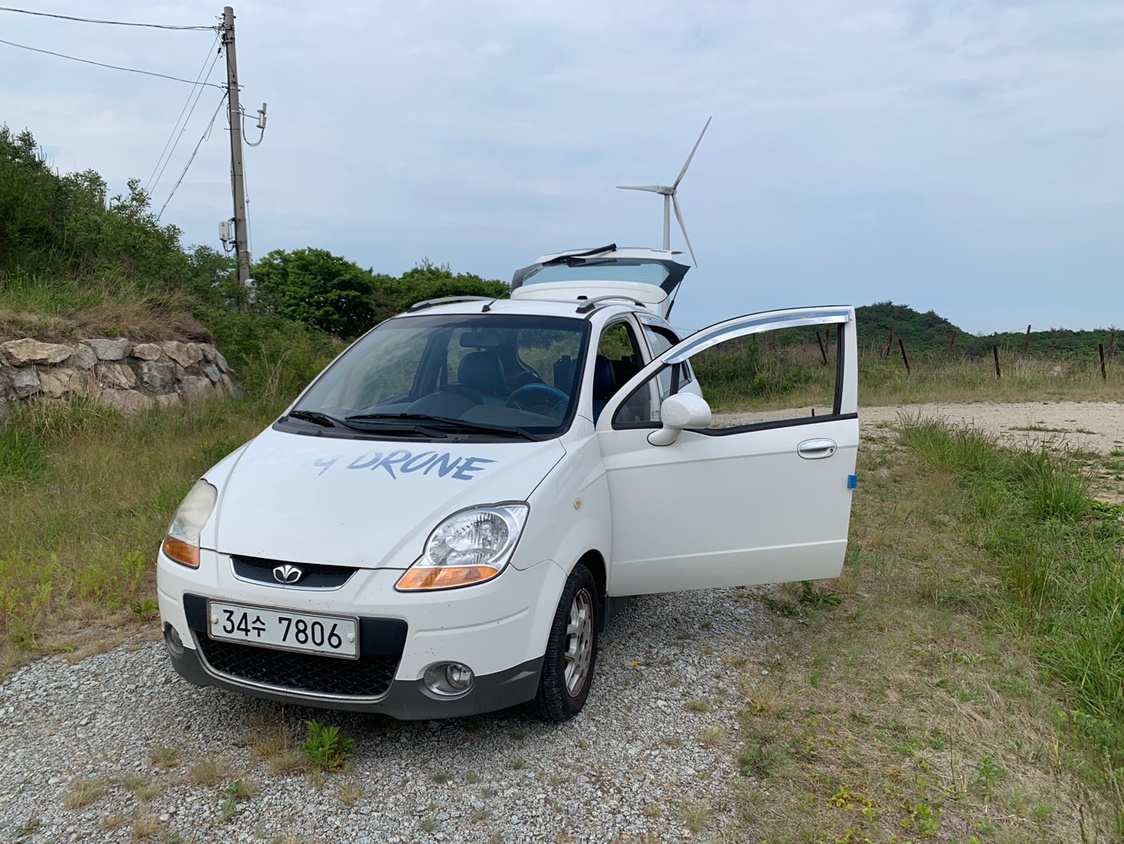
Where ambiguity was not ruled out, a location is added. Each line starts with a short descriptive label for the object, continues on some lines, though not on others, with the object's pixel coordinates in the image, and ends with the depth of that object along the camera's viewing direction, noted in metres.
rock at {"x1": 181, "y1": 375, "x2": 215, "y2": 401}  11.33
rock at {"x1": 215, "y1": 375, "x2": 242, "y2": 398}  12.12
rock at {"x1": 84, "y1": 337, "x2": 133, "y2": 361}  10.28
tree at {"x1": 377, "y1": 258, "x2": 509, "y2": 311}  39.25
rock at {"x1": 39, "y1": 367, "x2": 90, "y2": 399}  9.52
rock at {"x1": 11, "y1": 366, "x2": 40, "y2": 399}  9.27
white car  2.94
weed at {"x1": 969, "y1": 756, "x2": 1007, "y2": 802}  3.00
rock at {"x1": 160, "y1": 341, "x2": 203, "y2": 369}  11.30
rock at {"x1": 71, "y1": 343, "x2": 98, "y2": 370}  9.98
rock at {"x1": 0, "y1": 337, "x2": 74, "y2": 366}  9.34
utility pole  17.33
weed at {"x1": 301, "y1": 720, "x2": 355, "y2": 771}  3.12
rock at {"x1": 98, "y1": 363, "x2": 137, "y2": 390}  10.23
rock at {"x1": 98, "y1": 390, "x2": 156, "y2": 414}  9.98
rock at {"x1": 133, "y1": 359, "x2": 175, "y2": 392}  10.80
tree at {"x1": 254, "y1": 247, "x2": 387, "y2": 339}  36.56
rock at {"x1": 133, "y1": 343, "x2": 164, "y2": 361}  10.82
